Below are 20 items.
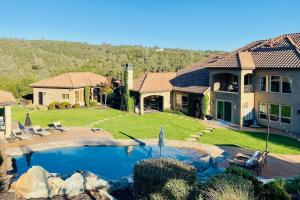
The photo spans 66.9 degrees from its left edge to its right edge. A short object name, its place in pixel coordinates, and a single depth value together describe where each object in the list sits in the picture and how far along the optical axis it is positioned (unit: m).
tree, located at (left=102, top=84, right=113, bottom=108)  31.72
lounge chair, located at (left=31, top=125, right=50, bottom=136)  18.39
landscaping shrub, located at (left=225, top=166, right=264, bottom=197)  8.40
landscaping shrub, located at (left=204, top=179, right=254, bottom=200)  6.73
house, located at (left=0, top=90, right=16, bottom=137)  17.19
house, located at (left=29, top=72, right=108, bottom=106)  31.59
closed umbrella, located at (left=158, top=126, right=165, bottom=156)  13.51
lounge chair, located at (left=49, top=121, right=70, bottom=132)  19.68
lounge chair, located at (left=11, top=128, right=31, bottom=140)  17.25
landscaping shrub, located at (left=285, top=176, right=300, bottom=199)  9.12
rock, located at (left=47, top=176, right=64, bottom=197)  9.47
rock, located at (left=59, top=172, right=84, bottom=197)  9.56
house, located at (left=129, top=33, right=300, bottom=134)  20.48
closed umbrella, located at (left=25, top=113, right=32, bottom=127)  20.01
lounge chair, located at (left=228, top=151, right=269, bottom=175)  12.19
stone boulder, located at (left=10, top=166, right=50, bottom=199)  9.32
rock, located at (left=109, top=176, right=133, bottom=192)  10.04
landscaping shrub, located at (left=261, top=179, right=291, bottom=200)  7.99
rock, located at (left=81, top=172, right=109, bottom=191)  9.93
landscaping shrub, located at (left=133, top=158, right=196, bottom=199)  7.90
